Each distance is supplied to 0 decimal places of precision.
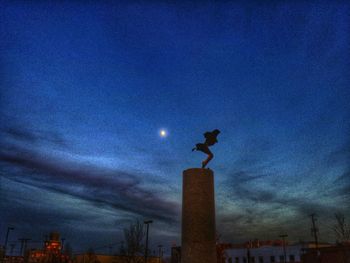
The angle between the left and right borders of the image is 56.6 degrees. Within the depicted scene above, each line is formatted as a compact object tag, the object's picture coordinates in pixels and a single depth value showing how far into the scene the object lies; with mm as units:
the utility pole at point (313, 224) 53341
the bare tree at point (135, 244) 57250
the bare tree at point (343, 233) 47650
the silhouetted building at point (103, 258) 74062
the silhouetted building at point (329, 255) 42131
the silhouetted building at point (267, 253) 67875
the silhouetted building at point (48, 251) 68250
